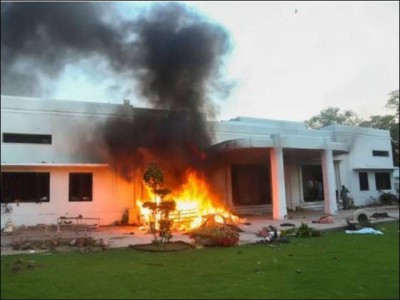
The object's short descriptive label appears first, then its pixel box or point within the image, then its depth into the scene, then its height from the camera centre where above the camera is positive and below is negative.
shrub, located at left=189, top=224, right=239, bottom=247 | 9.71 -0.92
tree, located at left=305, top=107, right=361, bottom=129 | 41.44 +8.15
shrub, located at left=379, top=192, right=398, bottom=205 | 24.92 -0.37
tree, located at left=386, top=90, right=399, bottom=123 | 27.62 +6.16
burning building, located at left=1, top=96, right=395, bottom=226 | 14.65 +1.36
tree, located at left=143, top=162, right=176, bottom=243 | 10.00 -0.14
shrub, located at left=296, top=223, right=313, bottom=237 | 11.35 -1.01
